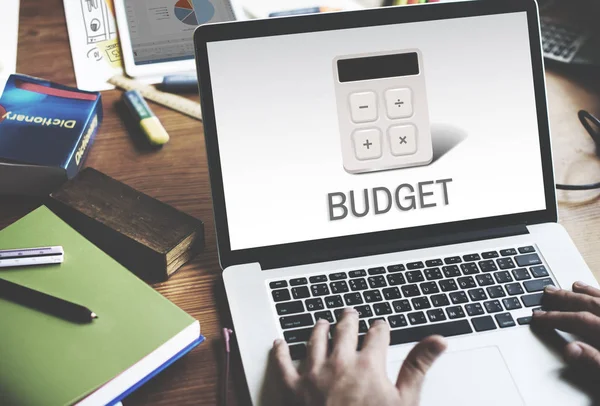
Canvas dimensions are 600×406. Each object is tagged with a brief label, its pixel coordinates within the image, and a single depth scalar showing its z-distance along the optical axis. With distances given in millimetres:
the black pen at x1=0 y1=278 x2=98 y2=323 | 673
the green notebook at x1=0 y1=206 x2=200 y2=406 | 615
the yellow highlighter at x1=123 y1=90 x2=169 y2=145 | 998
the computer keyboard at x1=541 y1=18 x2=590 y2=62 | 1156
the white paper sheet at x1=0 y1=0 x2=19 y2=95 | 1159
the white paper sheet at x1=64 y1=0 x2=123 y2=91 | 1126
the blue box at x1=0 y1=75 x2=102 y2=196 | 873
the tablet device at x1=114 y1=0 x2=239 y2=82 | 1136
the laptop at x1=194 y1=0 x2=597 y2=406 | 743
